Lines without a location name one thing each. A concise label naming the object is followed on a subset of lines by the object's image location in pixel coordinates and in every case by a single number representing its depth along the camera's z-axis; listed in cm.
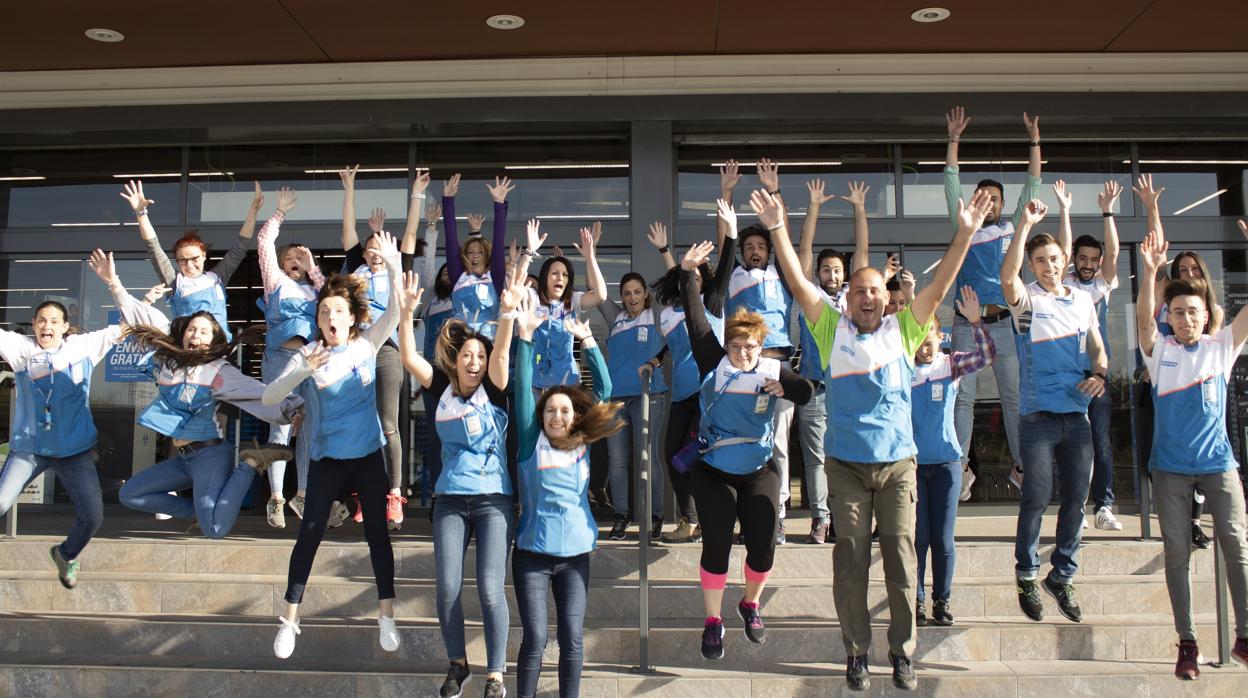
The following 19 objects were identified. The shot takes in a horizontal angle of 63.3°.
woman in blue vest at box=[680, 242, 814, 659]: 500
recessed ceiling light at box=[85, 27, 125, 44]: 775
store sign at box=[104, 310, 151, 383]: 915
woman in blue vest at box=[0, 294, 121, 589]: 574
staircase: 496
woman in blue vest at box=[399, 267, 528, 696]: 455
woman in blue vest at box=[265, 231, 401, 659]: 496
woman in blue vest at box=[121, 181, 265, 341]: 671
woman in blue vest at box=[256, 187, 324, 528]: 669
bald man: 461
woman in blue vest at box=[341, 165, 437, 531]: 654
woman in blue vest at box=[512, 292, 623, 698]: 447
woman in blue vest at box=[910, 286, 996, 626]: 524
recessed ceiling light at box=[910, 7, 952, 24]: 738
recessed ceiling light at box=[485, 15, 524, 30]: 755
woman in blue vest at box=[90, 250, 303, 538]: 551
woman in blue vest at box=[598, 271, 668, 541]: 675
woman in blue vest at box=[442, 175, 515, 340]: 653
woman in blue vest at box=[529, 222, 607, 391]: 670
